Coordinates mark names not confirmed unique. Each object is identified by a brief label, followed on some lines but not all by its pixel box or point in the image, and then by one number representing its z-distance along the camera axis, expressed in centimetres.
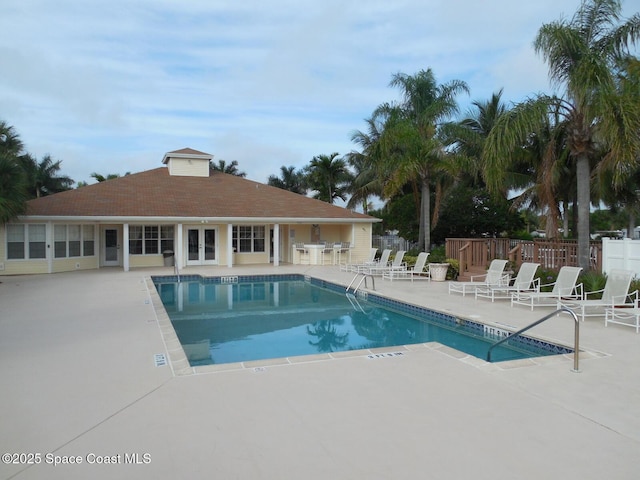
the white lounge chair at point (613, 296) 924
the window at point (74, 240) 1964
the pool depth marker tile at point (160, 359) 631
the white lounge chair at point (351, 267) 1963
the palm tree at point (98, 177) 4409
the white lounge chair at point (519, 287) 1208
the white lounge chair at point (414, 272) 1698
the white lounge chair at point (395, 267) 1783
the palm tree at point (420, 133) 1845
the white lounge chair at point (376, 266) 1834
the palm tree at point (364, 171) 3042
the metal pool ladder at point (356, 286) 1438
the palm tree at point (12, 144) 2791
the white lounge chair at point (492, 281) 1278
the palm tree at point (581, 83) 1115
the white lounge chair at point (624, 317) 837
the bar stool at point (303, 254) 2364
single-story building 1859
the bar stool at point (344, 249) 2358
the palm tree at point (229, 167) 4975
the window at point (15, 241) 1800
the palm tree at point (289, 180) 4806
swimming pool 837
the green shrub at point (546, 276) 1266
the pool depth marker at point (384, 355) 676
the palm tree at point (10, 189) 1594
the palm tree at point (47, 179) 4342
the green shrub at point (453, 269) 1677
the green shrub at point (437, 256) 1778
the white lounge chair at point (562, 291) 1068
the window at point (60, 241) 1892
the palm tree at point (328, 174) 3919
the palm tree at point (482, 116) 2634
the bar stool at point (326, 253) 2325
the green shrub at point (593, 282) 1106
